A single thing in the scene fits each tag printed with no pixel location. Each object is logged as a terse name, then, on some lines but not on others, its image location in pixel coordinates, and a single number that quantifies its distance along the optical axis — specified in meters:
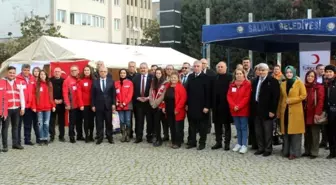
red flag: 15.50
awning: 10.37
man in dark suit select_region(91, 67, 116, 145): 11.05
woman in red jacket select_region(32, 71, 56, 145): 10.88
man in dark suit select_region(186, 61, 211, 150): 10.07
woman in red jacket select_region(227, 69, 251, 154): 9.49
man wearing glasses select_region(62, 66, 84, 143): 11.20
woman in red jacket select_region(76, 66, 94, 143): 11.25
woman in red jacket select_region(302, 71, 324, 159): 8.92
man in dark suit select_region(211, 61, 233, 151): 9.93
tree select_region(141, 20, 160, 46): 45.00
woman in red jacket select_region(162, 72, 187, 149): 10.31
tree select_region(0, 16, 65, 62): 31.69
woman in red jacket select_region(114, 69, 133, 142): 11.31
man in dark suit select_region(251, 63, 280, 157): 9.08
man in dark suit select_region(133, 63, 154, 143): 11.19
